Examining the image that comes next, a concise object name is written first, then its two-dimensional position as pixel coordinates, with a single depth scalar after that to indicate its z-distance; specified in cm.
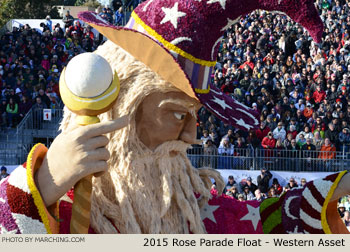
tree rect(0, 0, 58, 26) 2588
